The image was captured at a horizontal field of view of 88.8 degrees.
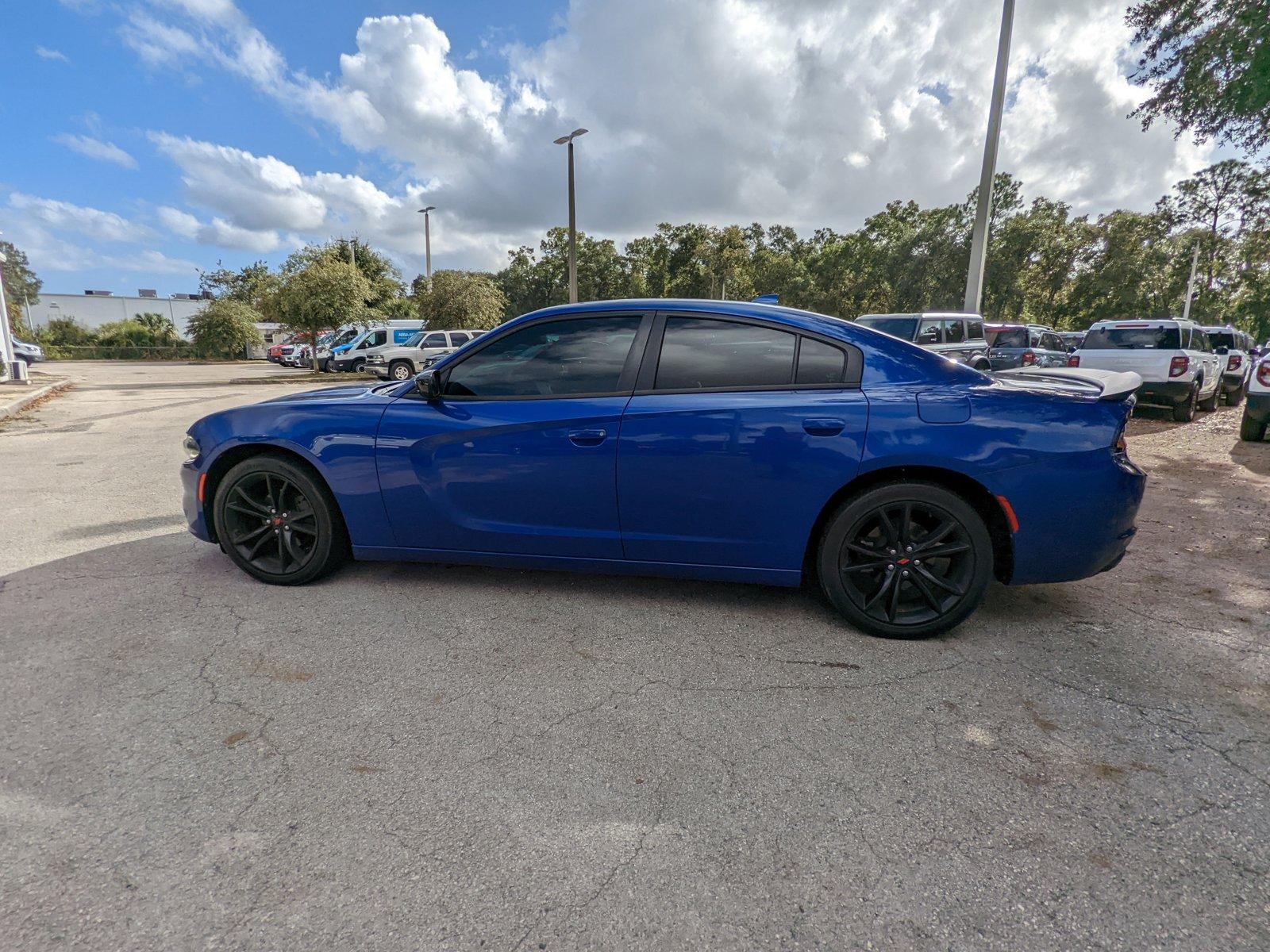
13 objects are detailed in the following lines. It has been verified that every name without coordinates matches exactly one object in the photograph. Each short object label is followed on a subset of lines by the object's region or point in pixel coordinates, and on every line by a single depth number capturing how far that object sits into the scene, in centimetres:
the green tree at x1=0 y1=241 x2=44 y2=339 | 5456
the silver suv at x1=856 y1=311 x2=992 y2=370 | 1241
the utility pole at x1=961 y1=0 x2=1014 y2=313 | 1106
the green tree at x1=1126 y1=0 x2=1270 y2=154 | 654
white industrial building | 7138
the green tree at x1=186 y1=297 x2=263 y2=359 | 3878
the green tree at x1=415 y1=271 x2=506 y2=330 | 2900
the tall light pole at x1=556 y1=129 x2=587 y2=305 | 1820
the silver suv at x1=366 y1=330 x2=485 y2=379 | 2200
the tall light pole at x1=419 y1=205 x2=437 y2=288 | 3416
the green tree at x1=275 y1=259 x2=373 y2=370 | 2350
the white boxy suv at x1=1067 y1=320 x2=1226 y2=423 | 1005
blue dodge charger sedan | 290
